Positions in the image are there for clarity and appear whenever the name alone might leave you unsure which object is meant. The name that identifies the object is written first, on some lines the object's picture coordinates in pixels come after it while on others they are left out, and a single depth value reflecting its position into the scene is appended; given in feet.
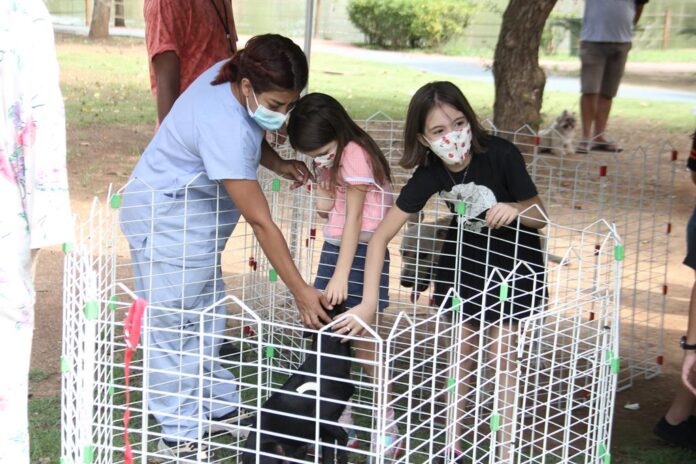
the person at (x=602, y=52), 27.94
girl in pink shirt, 11.37
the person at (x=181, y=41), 13.09
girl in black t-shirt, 10.93
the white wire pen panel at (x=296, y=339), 9.27
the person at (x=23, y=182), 8.35
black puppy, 9.73
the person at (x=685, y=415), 12.21
